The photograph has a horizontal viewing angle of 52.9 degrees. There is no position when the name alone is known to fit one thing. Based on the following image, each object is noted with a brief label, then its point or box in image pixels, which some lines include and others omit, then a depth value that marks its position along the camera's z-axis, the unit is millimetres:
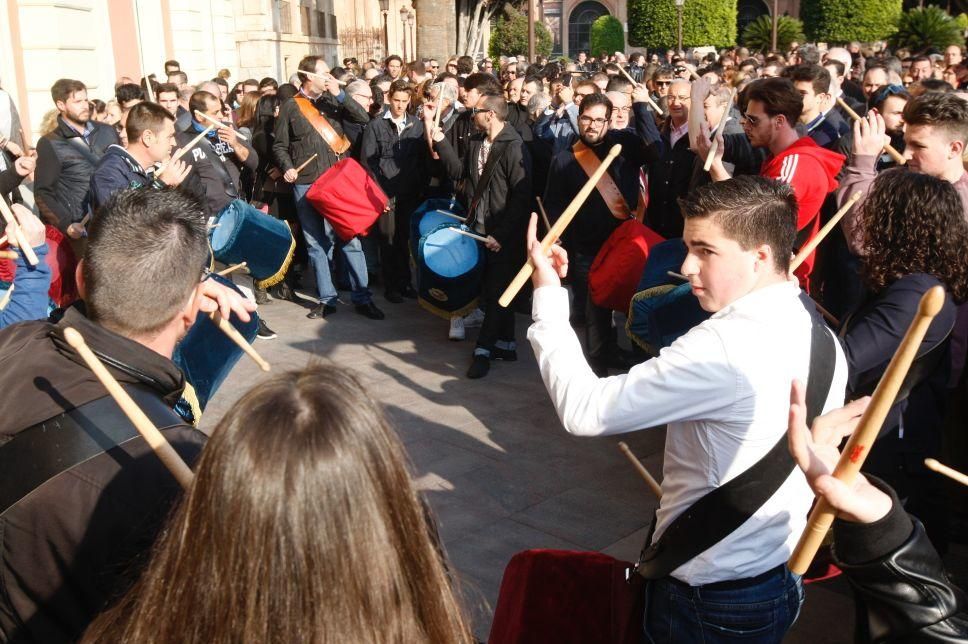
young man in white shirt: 2309
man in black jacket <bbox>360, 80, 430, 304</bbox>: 8664
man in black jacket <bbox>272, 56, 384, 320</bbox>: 8695
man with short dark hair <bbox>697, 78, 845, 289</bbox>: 4871
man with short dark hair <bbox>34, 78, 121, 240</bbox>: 6930
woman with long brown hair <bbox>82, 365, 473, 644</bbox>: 1282
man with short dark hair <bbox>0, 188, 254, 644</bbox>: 1905
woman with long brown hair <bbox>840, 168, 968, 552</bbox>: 3141
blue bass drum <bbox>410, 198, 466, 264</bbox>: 7445
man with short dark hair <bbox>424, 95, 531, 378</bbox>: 7230
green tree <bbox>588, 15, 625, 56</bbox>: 61750
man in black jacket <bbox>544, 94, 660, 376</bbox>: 6773
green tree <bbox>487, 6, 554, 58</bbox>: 45594
